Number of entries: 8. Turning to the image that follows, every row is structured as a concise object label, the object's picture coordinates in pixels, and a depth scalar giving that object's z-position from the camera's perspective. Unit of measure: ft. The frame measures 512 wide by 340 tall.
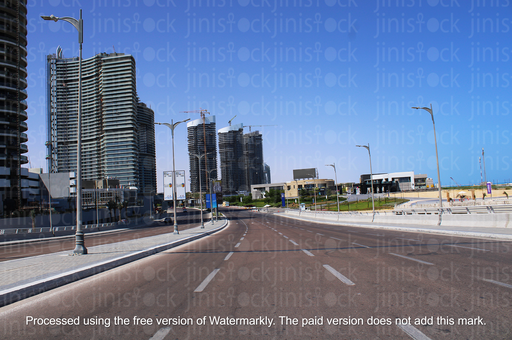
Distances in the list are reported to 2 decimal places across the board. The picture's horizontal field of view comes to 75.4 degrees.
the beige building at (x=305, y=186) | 533.14
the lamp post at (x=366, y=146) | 135.95
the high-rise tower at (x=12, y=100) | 222.28
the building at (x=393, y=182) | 470.80
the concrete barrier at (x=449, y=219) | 61.91
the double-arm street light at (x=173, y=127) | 90.35
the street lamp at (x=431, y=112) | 88.84
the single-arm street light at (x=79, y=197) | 44.55
